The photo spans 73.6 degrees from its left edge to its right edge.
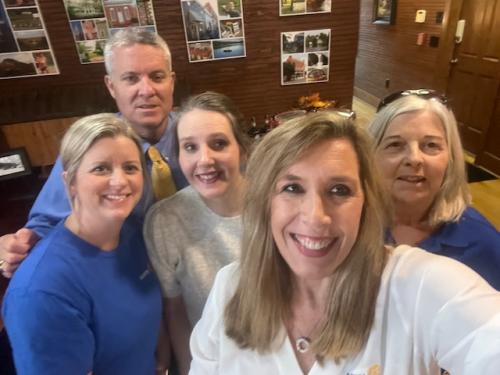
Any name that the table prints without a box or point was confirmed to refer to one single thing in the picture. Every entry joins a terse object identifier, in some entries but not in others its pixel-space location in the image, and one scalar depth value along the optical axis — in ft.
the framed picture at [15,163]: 8.13
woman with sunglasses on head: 3.91
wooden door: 12.62
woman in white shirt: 2.46
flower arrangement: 11.50
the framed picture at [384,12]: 18.15
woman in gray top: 3.98
